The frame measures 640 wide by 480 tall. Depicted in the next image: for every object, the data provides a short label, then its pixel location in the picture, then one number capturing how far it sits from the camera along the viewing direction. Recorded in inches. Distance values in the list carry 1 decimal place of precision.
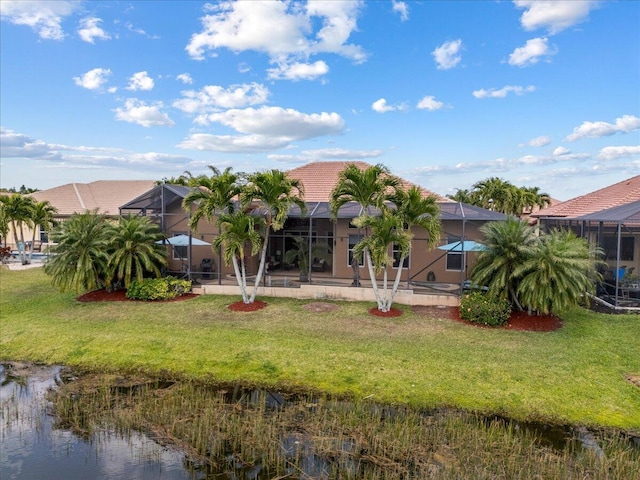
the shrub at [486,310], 522.9
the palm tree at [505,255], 524.1
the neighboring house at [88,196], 1280.8
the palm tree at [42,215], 1015.6
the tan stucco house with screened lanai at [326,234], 705.0
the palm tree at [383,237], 531.5
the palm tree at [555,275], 486.9
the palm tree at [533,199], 1587.1
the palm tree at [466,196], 1683.3
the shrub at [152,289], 641.0
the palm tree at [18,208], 981.8
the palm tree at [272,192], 576.4
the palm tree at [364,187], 546.3
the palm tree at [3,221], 982.5
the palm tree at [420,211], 536.7
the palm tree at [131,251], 637.3
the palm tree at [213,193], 586.9
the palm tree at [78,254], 619.2
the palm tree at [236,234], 565.0
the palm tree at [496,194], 1472.7
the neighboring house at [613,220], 622.5
